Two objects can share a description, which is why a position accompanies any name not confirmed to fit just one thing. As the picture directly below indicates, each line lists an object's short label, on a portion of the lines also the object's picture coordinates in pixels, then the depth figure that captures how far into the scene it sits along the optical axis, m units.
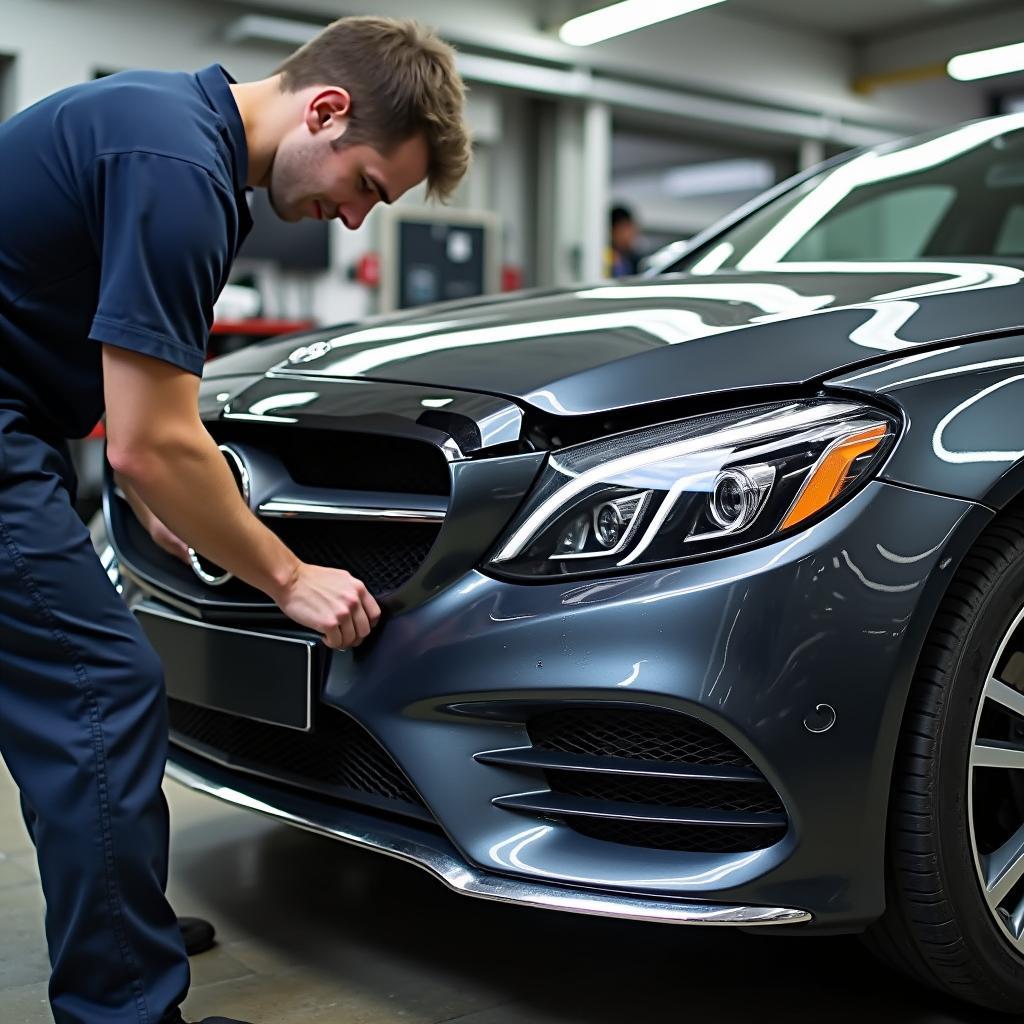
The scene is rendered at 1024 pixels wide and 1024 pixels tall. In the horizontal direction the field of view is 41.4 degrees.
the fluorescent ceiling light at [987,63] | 9.56
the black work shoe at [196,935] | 1.75
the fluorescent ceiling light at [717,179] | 16.97
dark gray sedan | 1.33
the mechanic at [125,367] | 1.23
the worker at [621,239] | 7.24
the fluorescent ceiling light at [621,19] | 8.30
